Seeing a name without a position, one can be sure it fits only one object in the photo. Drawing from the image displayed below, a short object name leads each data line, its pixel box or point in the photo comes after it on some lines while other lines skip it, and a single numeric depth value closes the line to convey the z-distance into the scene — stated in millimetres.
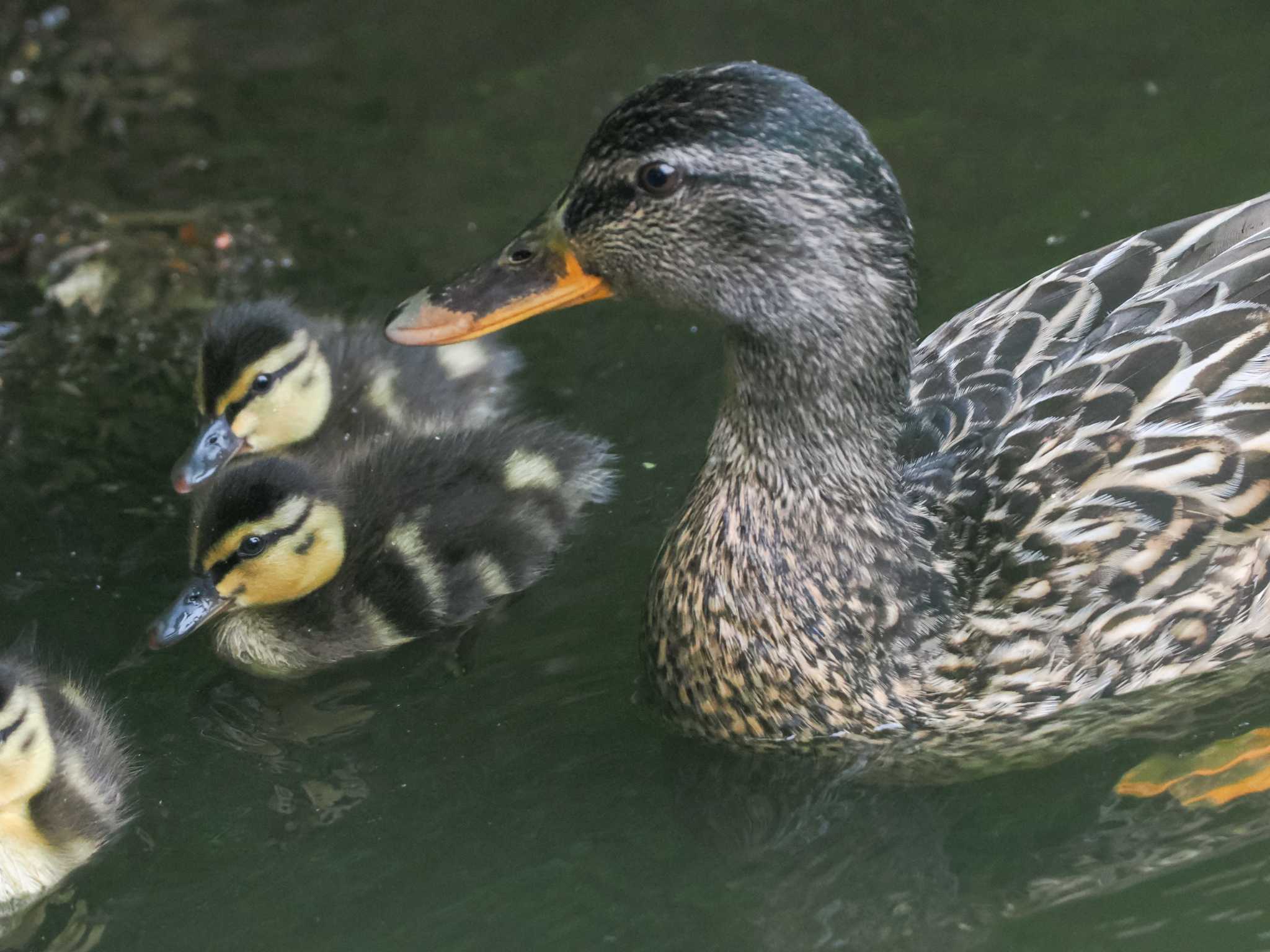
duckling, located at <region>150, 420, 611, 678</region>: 6184
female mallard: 5156
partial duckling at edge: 5402
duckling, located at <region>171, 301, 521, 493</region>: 6629
